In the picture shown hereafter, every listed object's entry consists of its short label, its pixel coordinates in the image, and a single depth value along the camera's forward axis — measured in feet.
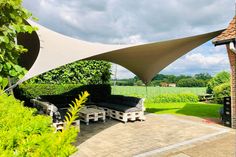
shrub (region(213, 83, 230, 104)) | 61.36
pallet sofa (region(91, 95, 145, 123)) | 30.66
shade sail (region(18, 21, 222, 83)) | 19.51
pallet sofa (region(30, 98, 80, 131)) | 24.23
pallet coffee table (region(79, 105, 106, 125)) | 29.56
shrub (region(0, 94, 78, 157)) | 3.25
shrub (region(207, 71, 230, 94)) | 80.79
